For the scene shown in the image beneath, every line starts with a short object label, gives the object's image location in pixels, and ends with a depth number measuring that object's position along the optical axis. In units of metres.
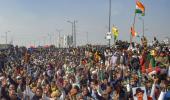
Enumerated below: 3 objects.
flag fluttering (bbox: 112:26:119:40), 21.82
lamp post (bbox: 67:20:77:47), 40.60
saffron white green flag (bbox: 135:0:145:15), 16.56
